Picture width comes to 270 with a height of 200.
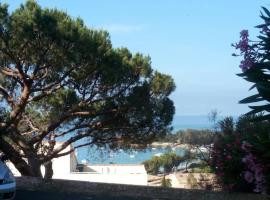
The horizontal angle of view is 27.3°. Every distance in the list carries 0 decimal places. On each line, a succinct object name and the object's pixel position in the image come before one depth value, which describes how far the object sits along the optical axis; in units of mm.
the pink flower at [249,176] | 4820
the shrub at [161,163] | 47494
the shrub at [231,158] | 8203
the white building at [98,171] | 38431
